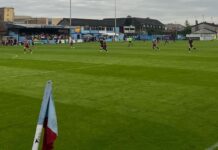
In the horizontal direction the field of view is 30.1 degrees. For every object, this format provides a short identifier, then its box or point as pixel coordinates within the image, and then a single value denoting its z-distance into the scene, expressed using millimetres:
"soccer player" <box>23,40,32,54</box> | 46781
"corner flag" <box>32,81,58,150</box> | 5262
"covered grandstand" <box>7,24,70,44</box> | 93088
